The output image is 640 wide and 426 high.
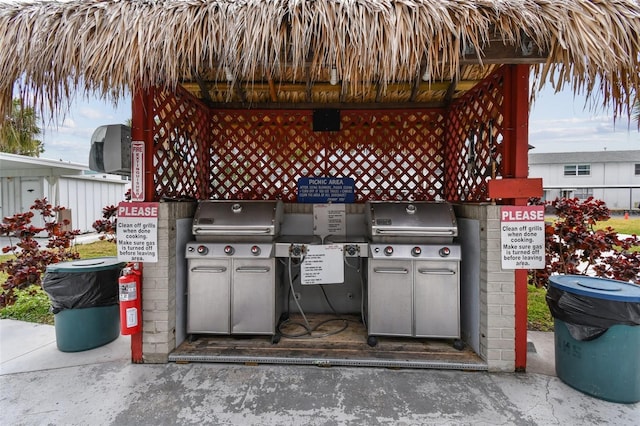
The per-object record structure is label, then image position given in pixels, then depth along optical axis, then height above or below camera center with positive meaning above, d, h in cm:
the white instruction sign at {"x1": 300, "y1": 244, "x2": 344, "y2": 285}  296 -56
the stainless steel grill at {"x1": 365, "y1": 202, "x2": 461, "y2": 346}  287 -68
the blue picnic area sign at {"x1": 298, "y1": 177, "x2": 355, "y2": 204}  386 +23
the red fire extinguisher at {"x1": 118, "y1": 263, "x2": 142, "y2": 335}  263 -83
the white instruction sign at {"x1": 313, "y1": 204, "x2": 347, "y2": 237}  369 -11
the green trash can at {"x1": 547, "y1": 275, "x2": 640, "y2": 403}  215 -96
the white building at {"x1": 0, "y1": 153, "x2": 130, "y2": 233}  1052 +84
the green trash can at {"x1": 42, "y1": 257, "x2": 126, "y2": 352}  294 -90
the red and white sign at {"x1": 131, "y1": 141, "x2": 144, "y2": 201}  273 +39
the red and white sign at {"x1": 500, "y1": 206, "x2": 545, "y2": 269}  256 -26
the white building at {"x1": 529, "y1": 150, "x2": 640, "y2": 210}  2178 +221
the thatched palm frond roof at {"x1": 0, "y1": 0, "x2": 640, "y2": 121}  212 +122
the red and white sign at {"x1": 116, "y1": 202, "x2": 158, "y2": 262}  272 -20
